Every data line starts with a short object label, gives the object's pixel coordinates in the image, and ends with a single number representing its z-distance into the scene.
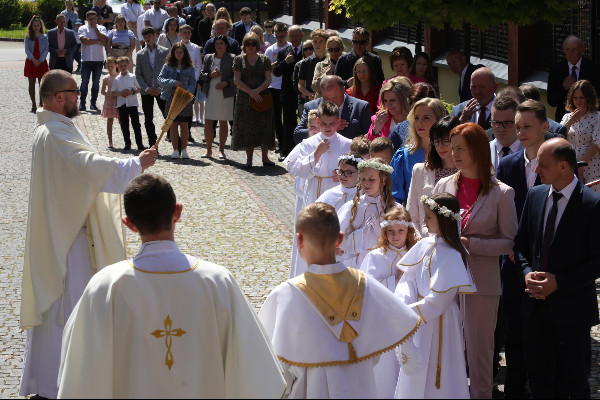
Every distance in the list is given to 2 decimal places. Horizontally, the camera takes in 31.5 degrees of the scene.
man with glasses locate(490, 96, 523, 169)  8.04
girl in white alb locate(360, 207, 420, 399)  7.32
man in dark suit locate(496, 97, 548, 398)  7.51
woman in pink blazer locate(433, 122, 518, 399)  7.19
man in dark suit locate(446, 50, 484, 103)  12.84
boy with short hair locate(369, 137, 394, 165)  8.55
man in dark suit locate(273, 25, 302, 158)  17.42
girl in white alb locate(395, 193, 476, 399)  6.75
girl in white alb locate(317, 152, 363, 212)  8.49
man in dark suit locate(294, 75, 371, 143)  10.83
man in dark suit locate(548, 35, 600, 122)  12.20
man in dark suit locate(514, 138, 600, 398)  6.64
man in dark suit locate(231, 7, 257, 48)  22.98
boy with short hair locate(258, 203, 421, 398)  5.52
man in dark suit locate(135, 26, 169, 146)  18.50
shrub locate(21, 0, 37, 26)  49.44
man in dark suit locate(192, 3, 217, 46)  23.94
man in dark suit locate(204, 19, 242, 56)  18.53
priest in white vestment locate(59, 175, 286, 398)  4.84
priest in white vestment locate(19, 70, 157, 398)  7.53
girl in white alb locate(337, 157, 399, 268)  7.92
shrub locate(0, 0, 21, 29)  48.38
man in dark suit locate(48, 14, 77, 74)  24.77
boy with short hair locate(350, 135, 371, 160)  8.70
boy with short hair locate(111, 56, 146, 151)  18.63
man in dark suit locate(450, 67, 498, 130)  9.66
